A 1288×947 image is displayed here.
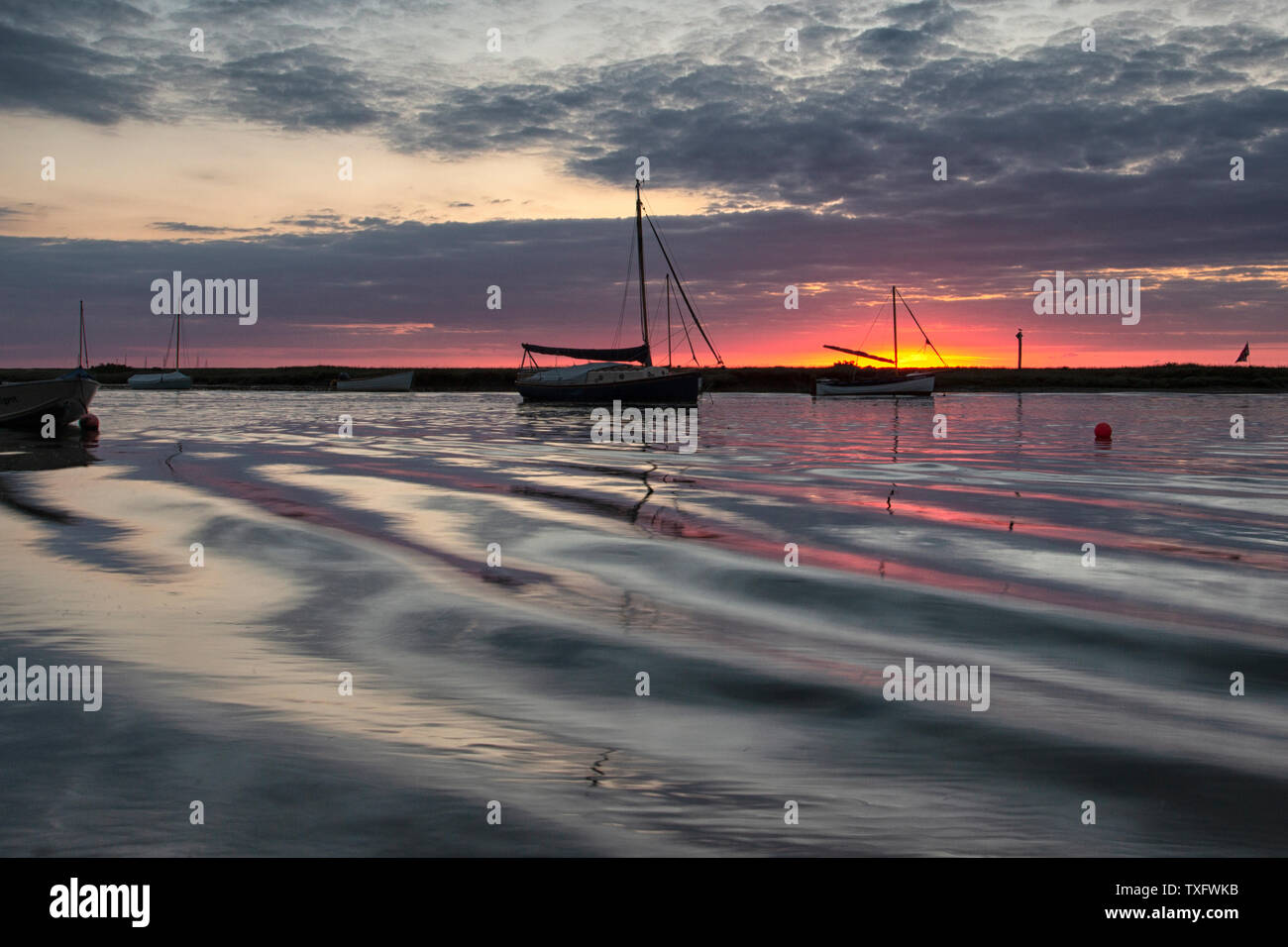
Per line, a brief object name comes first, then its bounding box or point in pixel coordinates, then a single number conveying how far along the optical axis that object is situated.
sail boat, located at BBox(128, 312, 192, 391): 115.06
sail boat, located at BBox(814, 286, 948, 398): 85.69
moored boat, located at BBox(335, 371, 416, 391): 113.41
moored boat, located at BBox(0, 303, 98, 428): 33.53
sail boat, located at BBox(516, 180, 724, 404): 62.03
